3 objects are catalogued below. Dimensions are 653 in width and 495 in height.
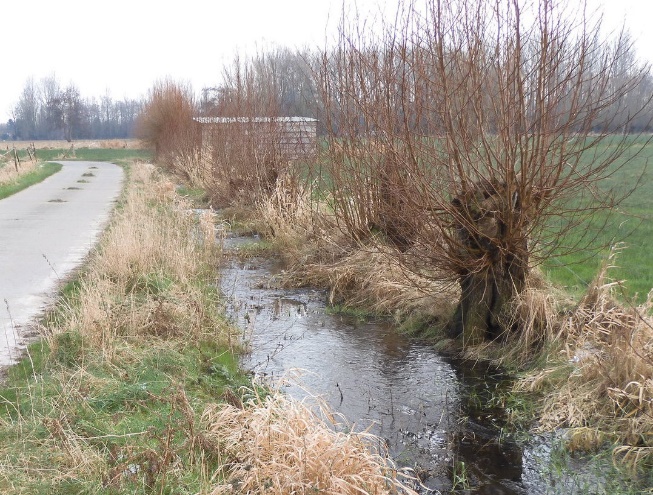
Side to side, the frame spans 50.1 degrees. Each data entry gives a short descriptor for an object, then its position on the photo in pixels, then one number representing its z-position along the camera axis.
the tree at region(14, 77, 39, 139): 119.88
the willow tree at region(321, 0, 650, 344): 5.99
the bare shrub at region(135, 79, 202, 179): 26.67
